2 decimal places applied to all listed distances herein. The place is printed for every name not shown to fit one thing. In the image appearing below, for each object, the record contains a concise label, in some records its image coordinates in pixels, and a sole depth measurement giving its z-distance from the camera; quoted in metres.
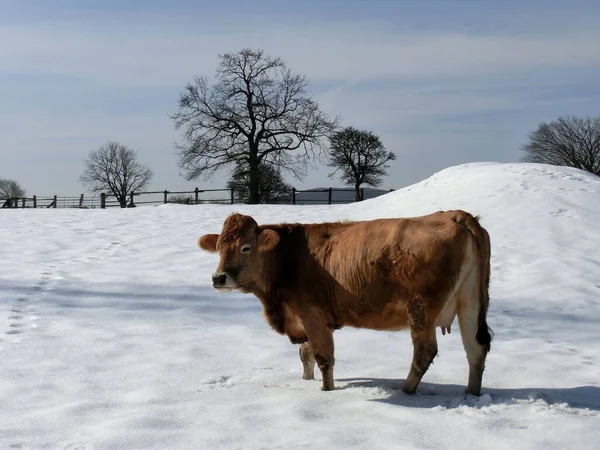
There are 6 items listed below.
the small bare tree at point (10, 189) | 91.69
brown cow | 5.21
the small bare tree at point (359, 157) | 58.47
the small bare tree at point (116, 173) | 75.69
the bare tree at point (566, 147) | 50.97
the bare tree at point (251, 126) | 45.97
